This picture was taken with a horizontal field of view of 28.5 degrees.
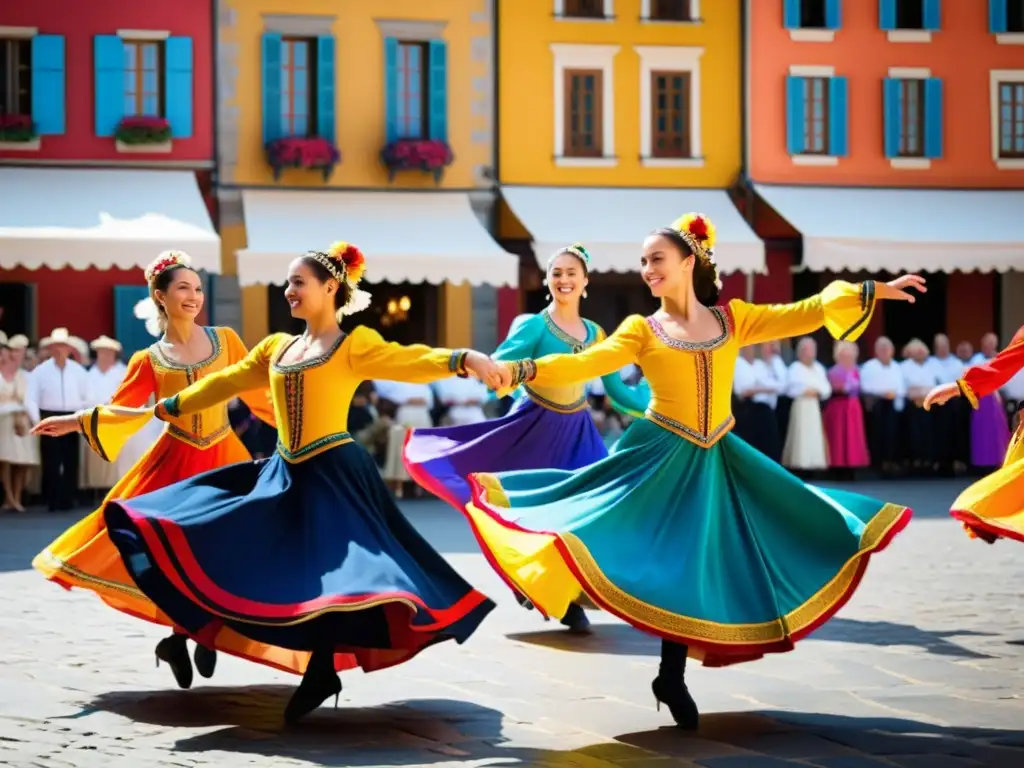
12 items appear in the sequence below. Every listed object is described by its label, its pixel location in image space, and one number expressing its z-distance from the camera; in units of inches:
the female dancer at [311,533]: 290.8
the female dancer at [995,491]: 379.2
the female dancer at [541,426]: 428.1
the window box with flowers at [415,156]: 1083.9
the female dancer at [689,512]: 289.4
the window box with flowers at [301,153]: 1064.8
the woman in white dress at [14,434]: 745.6
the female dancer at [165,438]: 331.3
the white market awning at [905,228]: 1068.5
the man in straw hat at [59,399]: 740.6
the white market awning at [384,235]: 957.2
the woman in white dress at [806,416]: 878.4
